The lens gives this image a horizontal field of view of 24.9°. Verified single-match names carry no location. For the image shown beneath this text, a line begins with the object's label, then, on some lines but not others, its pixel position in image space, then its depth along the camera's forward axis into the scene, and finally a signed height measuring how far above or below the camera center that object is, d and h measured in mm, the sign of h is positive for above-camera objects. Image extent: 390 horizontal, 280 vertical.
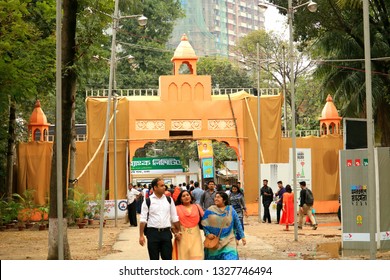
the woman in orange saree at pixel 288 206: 29531 -957
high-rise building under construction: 100500 +19708
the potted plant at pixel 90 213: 35250 -1343
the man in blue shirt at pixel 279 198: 31578 -760
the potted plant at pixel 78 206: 33803 -1033
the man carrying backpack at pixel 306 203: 28328 -828
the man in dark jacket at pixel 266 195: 33312 -659
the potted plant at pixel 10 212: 33062 -1191
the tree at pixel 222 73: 72188 +8599
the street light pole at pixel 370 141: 16844 +697
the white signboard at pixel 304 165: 33312 +461
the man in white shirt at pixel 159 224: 13148 -673
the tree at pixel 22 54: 21455 +3413
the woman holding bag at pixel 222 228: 12547 -715
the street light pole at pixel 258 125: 34778 +2203
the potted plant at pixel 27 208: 34031 -1086
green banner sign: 53562 +860
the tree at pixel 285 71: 58469 +7272
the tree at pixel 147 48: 62062 +9413
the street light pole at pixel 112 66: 24266 +3119
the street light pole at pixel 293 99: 24545 +2230
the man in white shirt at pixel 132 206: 34312 -1054
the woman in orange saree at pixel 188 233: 13008 -809
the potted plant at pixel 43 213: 33625 -1266
